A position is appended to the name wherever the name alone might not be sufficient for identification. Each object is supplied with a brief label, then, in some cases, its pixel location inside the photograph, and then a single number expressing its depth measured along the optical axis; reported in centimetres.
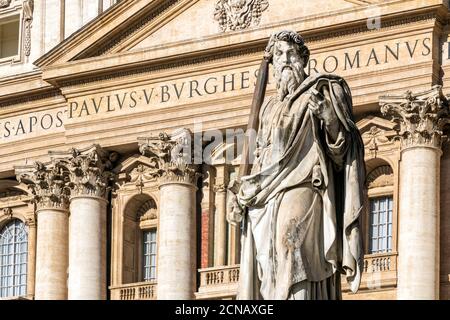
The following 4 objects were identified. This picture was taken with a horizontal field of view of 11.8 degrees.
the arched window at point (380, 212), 4669
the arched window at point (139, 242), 5069
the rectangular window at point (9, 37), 5538
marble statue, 1504
